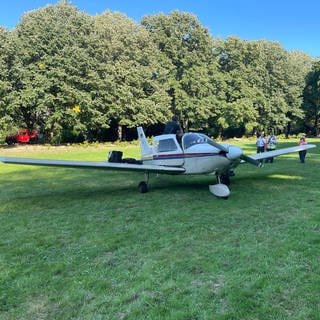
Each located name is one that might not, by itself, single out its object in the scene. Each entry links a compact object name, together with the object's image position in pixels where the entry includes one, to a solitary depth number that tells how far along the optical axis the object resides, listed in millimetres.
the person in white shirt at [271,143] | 20423
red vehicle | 40844
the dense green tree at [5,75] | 34062
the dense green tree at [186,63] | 47312
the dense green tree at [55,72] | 35312
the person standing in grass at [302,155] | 18828
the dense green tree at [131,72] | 39750
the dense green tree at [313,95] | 59750
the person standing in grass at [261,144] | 20266
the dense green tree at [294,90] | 58156
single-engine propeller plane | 10141
